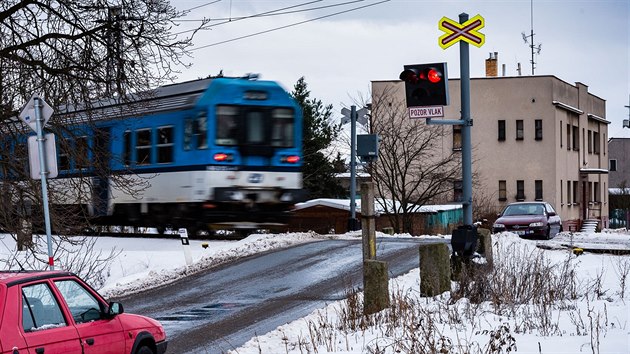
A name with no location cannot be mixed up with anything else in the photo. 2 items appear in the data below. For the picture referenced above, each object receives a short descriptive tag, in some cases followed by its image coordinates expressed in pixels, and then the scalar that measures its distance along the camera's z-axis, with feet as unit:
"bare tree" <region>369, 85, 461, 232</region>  138.21
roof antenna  224.74
